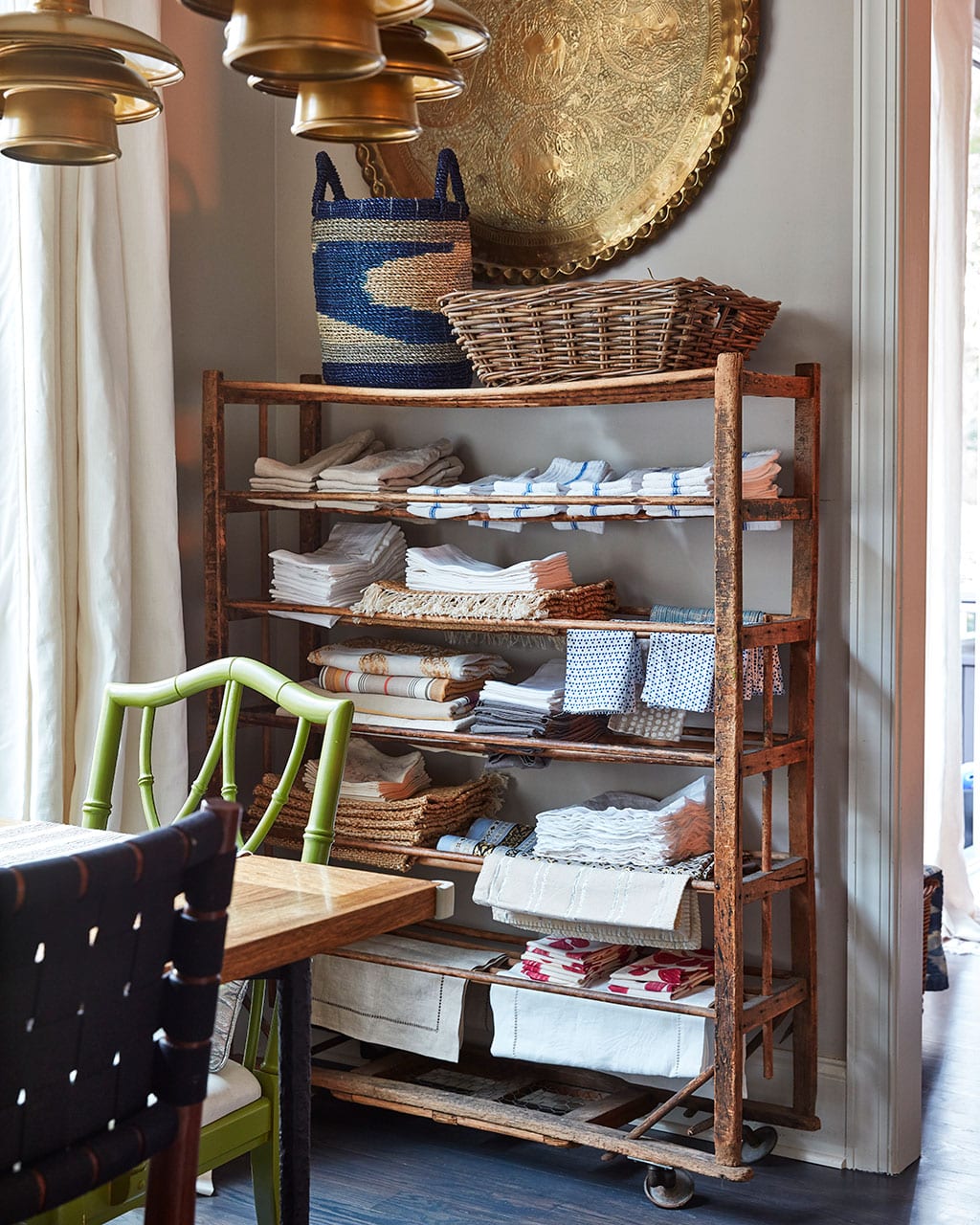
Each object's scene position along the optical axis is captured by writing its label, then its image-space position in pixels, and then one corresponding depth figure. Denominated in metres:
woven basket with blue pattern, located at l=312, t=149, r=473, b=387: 2.65
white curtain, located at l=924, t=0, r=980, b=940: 3.98
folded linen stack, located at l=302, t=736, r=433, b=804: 2.76
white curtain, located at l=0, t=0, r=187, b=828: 2.46
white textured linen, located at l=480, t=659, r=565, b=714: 2.57
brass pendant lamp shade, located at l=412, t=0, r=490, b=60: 1.35
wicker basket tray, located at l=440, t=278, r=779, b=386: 2.33
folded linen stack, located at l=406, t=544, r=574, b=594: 2.60
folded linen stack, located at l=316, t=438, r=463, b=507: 2.73
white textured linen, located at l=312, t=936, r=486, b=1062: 2.70
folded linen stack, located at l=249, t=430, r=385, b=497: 2.81
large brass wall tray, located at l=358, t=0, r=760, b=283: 2.62
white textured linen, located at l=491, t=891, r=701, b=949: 2.41
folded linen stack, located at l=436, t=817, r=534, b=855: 2.66
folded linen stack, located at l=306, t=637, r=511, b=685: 2.73
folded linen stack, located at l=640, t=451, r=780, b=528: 2.41
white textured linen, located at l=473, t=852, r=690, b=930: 2.39
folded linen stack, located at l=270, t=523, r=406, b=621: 2.80
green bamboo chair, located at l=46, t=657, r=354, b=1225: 1.70
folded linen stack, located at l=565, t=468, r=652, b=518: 2.49
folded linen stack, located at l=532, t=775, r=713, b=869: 2.46
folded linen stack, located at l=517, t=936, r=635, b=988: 2.52
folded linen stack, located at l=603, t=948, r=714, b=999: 2.46
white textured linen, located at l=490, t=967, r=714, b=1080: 2.47
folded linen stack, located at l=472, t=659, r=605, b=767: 2.57
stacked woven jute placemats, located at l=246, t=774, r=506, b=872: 2.71
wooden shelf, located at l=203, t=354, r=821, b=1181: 2.33
